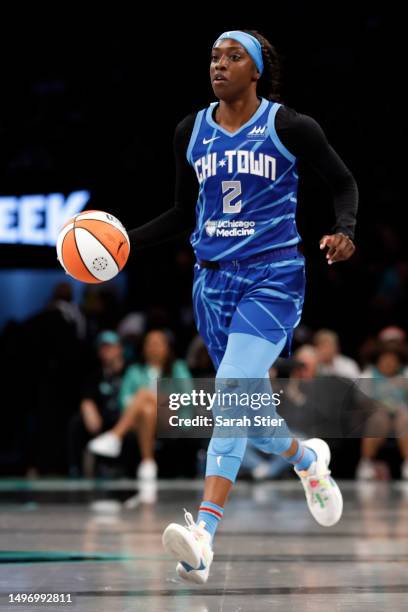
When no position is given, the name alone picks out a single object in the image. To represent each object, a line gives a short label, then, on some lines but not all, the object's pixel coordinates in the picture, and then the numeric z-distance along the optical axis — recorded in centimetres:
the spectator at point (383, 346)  2022
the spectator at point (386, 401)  1958
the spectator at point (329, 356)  2075
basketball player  884
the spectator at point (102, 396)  2030
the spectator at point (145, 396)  1962
